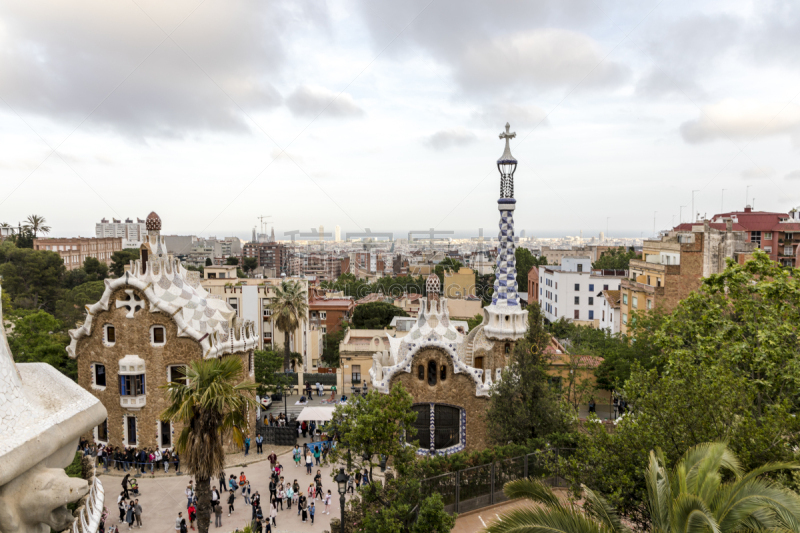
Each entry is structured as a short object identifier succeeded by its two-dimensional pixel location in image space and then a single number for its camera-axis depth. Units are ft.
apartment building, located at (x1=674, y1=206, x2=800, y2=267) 216.33
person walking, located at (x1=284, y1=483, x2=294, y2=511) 68.69
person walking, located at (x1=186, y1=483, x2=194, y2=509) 64.80
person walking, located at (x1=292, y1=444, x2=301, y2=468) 82.89
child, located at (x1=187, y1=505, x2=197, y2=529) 63.05
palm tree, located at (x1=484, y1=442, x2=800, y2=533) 26.76
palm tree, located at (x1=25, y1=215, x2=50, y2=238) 288.92
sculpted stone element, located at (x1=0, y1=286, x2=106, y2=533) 9.63
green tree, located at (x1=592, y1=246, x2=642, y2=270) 294.66
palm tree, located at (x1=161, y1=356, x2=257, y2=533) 47.14
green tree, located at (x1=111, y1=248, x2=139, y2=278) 220.12
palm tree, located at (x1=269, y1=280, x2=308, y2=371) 133.80
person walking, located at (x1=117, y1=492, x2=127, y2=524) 64.18
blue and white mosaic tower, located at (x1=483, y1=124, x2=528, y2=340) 77.15
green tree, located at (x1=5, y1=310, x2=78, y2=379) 95.55
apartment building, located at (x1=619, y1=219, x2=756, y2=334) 127.54
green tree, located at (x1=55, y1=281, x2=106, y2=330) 149.43
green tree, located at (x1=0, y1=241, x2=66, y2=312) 180.24
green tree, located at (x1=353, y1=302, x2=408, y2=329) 190.08
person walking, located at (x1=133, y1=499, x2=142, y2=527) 62.63
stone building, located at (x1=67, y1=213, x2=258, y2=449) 83.87
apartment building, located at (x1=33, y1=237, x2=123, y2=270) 310.24
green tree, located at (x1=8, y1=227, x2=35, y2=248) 266.16
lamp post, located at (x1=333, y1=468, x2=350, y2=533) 47.09
